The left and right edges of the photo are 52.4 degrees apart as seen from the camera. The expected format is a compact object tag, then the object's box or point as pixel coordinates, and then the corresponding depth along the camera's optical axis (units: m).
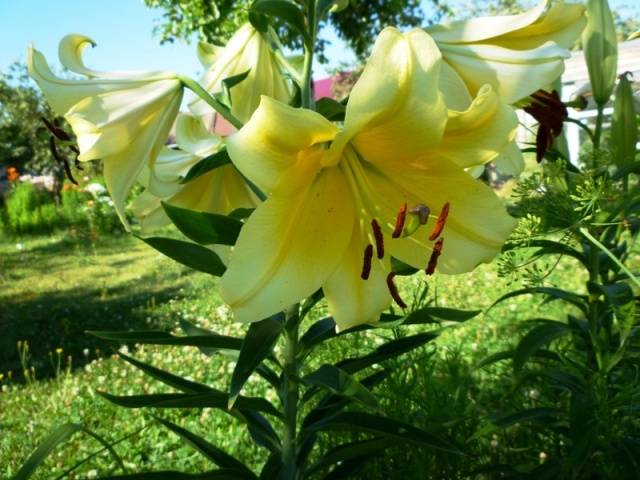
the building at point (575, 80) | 8.45
